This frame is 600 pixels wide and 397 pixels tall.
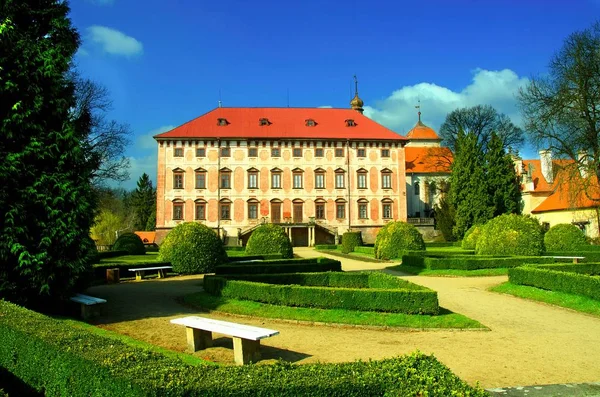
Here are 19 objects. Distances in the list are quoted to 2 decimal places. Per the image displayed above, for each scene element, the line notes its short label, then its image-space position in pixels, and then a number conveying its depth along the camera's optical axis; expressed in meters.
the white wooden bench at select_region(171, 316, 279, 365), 6.41
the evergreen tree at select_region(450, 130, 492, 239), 39.31
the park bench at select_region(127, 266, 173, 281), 17.65
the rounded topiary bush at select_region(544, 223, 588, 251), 24.45
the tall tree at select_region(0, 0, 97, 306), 8.93
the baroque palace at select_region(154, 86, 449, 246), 43.16
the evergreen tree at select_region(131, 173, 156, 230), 68.88
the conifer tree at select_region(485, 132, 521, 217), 40.31
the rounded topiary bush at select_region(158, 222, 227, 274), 18.80
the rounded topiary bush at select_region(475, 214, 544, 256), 20.52
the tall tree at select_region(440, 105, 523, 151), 47.31
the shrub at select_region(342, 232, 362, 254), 33.25
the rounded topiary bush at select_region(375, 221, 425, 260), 24.91
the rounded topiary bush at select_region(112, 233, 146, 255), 30.36
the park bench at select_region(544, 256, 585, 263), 19.17
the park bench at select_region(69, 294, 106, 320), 9.63
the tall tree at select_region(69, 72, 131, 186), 27.14
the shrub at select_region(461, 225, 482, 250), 28.64
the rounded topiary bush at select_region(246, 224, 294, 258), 22.97
